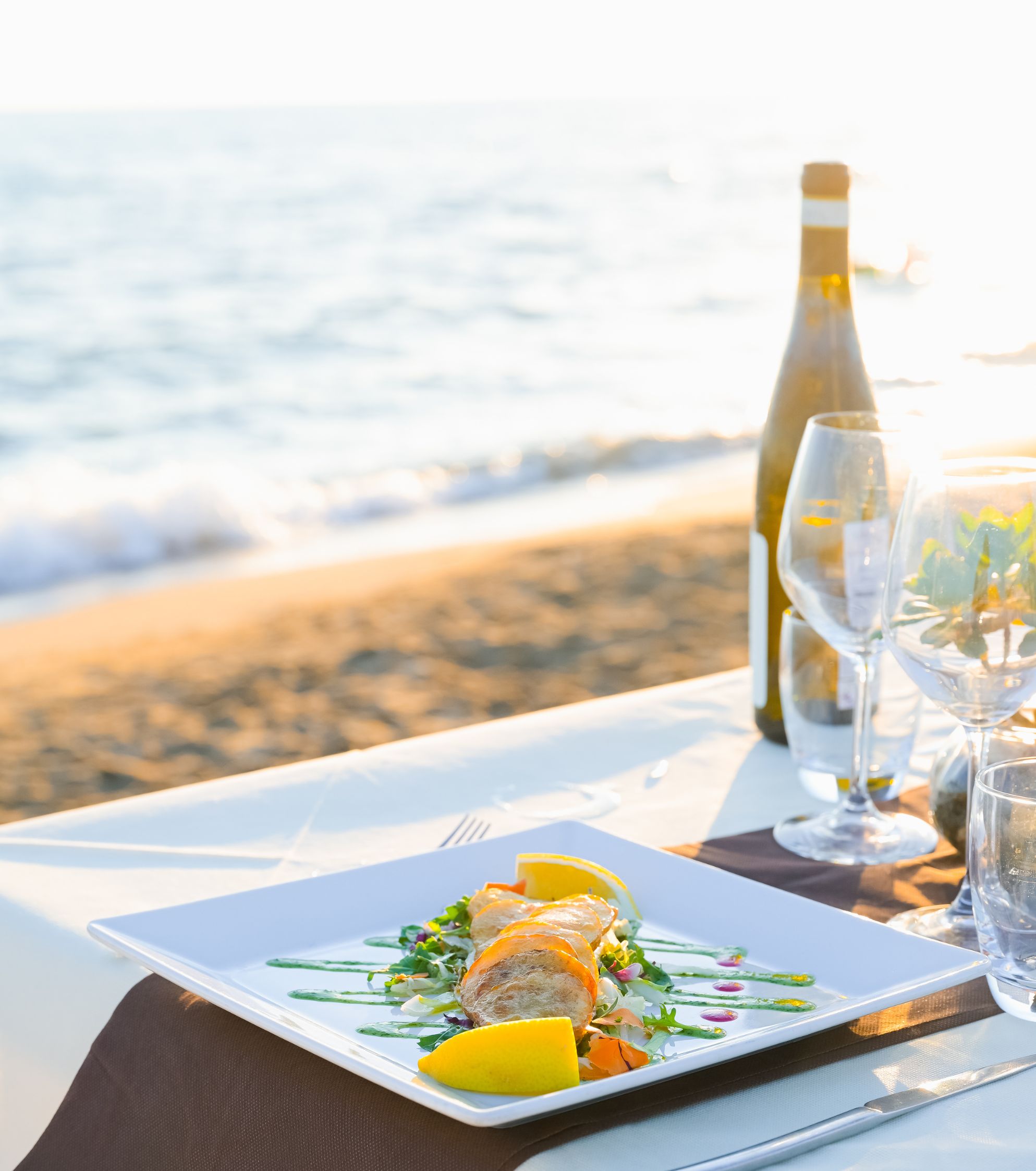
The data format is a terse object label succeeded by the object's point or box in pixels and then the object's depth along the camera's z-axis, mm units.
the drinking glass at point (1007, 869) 1422
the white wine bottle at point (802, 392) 1788
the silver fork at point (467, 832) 1668
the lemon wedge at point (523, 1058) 1367
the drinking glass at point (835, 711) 1690
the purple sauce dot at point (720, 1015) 1439
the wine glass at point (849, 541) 1606
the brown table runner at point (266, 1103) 1384
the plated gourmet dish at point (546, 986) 1373
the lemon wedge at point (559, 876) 1515
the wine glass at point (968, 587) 1457
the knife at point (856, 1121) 1366
